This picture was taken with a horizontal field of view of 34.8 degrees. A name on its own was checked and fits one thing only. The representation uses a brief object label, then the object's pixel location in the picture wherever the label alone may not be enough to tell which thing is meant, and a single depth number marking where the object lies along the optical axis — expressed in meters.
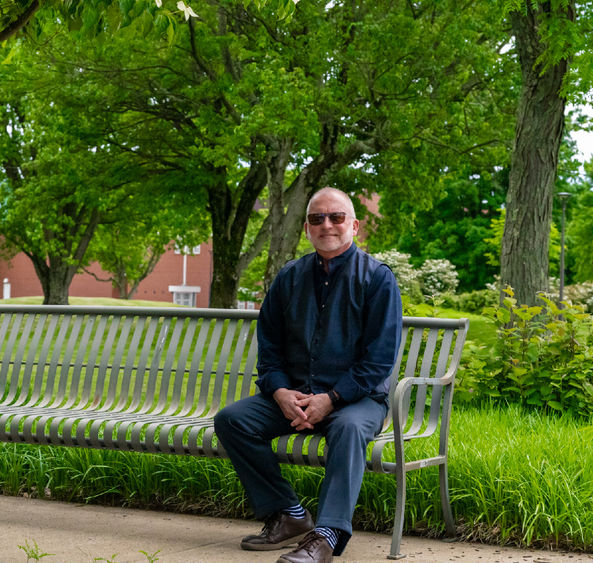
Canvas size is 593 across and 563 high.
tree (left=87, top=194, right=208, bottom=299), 26.59
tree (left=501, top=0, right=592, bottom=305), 9.77
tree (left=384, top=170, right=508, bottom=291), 45.44
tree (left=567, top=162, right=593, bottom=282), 42.94
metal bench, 4.86
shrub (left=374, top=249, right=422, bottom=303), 33.18
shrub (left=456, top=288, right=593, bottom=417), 7.29
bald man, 4.67
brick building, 65.56
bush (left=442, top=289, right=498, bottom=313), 34.29
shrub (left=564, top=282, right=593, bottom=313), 30.53
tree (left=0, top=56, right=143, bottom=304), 24.36
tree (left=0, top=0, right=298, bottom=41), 4.21
